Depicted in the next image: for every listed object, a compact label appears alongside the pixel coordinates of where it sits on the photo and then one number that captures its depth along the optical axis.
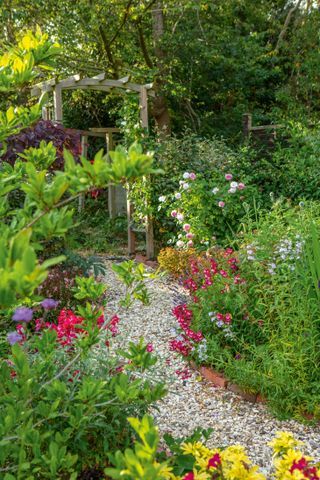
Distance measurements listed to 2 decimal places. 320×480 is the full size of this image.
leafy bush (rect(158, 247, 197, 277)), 5.92
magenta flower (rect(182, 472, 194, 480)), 1.40
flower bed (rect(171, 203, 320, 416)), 3.16
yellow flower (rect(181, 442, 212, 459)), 1.64
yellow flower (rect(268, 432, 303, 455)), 1.67
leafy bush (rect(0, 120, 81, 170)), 4.11
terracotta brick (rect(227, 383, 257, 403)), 3.36
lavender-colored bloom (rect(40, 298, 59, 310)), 1.65
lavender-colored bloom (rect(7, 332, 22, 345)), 1.46
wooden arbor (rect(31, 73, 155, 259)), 6.92
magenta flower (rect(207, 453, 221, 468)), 1.50
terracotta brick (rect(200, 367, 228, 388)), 3.54
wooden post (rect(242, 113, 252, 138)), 8.04
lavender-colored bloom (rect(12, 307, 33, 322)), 1.18
